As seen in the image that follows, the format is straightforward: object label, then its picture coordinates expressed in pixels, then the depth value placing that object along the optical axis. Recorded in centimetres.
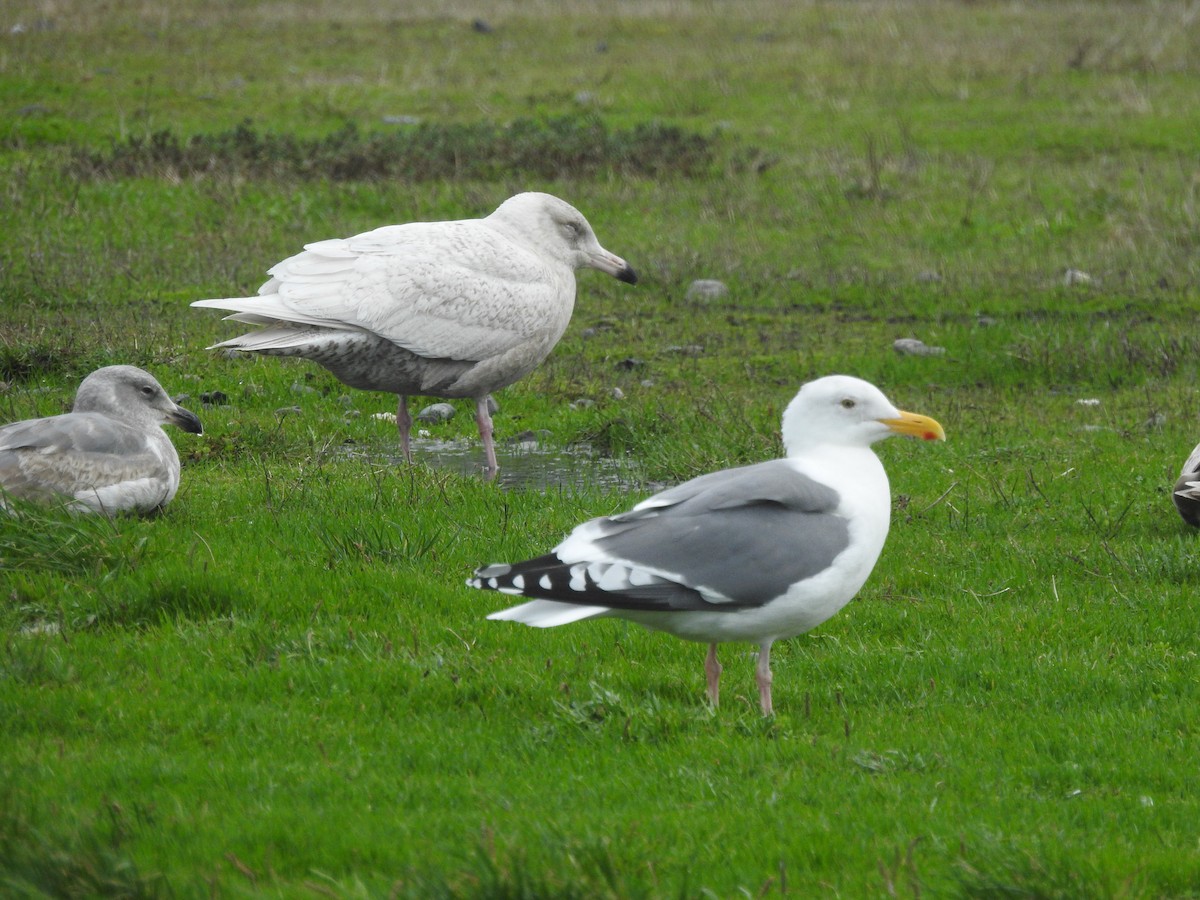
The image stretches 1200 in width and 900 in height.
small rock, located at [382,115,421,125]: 3934
